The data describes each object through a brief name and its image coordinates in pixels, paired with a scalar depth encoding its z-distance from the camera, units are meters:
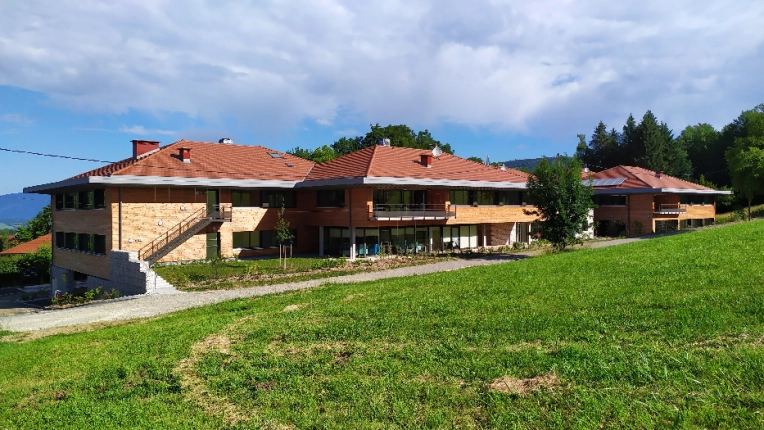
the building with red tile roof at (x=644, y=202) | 46.56
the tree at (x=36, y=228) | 67.62
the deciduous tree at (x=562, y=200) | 29.06
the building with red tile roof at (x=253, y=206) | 28.23
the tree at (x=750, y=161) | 46.88
